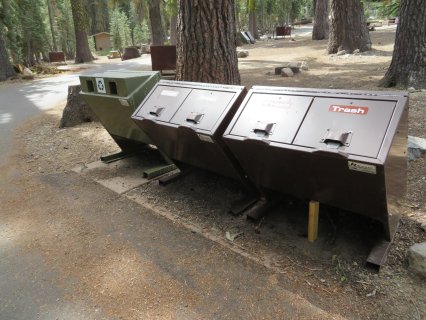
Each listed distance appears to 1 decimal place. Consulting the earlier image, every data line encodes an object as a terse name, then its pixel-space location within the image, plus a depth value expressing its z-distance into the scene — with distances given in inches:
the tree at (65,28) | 1546.5
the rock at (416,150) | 166.2
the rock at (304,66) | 464.3
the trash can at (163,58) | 393.7
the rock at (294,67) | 445.1
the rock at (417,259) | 101.7
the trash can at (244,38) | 1218.0
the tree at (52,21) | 1411.7
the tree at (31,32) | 984.9
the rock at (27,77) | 697.0
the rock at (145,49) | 1291.5
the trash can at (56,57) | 1155.1
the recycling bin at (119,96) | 171.6
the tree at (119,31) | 1493.6
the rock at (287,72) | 426.0
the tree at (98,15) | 1984.3
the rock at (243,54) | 797.5
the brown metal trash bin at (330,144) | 90.5
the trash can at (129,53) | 1112.2
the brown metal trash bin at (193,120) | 124.4
